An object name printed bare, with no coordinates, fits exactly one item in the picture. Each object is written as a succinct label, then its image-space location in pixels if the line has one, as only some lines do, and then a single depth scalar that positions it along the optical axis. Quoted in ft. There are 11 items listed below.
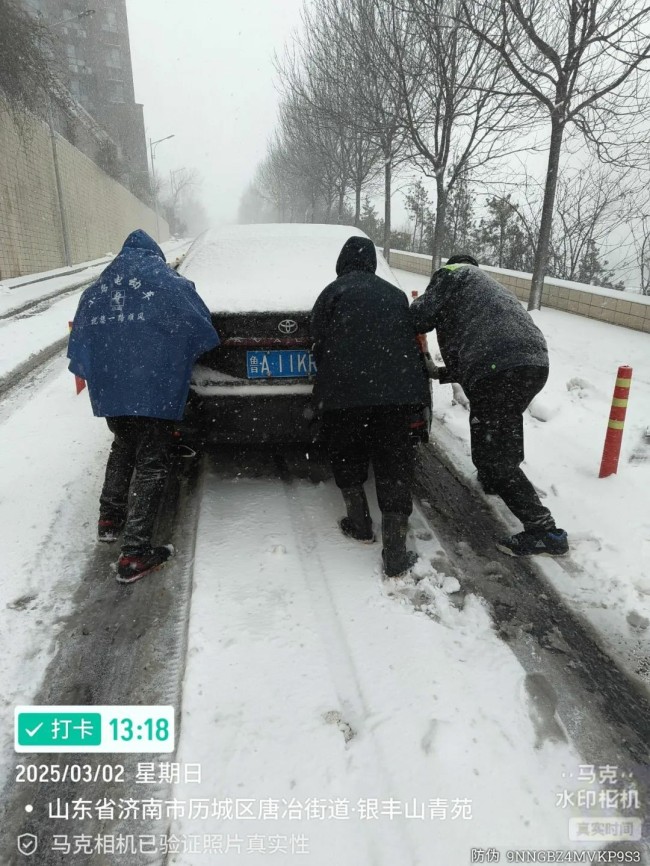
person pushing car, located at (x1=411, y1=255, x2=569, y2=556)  9.48
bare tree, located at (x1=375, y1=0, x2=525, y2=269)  32.71
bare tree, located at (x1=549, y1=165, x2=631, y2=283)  44.04
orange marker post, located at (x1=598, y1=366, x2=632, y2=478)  12.56
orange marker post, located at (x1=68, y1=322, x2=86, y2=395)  17.94
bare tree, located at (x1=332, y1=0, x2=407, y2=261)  37.86
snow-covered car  10.44
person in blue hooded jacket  8.95
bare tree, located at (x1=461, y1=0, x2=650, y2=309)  25.23
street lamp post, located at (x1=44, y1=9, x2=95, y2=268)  59.71
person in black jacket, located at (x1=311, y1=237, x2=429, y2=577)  8.88
